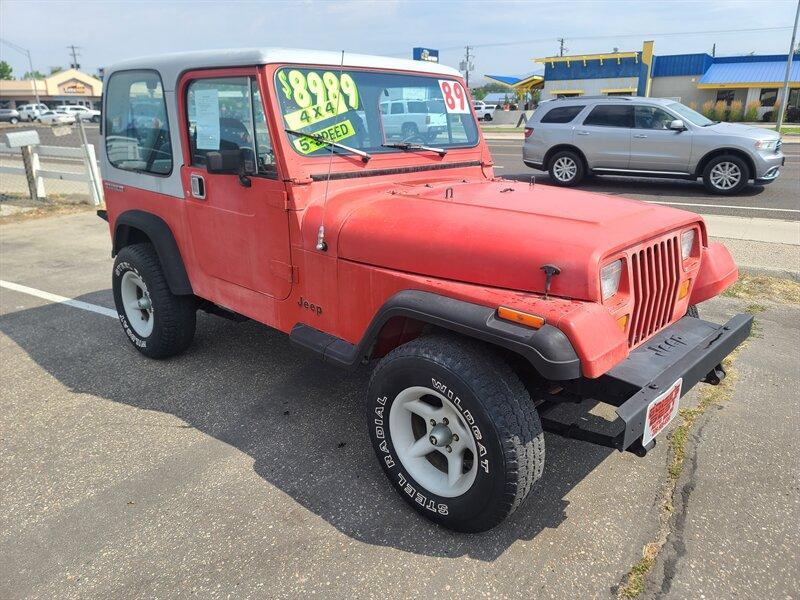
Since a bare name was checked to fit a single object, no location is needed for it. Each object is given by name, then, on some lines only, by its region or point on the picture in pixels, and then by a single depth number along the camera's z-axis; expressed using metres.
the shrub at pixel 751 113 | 35.88
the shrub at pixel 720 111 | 35.62
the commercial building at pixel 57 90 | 78.00
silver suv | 10.89
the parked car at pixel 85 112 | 46.32
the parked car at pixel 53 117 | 44.31
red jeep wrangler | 2.36
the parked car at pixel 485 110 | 37.88
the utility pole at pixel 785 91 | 23.56
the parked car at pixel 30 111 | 52.78
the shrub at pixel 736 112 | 35.12
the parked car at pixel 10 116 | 50.06
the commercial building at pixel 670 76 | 38.81
